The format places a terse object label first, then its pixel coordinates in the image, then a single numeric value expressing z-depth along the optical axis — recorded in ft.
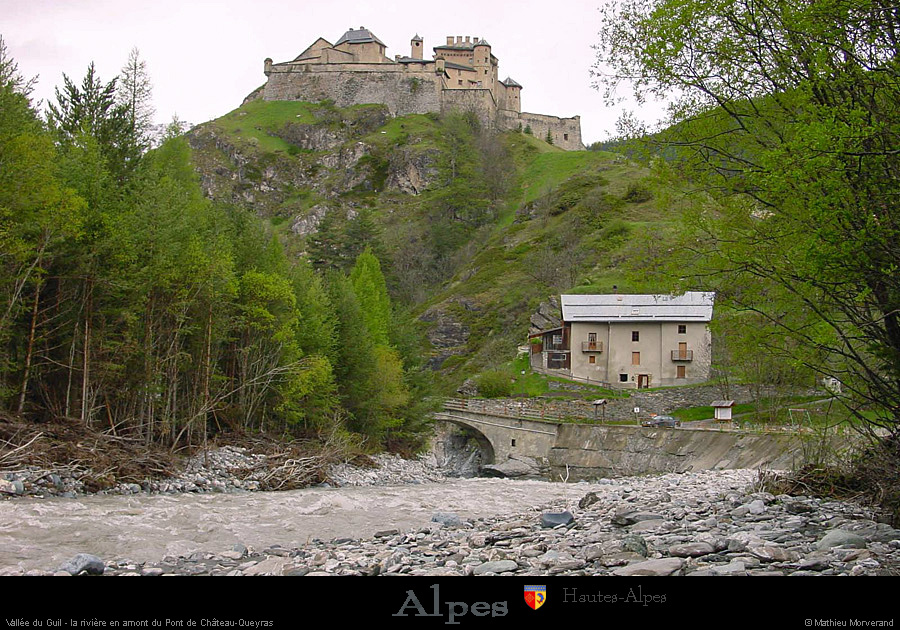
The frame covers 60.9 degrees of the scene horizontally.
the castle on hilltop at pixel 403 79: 466.70
